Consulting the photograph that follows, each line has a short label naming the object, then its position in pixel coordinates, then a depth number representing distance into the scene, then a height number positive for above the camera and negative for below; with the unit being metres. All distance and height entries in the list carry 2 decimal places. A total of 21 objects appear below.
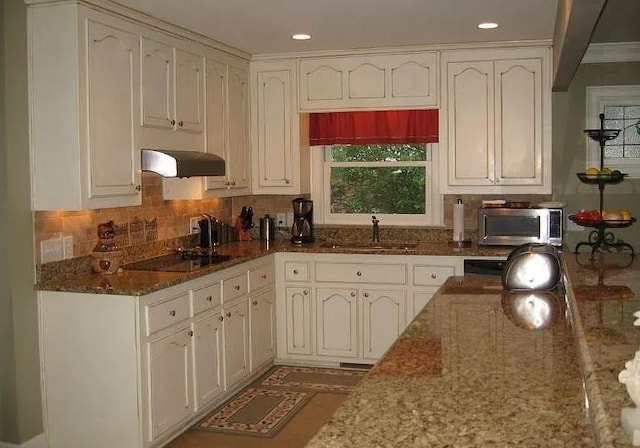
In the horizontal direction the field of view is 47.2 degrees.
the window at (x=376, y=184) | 5.88 +0.05
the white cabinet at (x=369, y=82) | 5.30 +0.81
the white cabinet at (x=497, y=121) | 5.16 +0.49
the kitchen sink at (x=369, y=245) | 5.32 -0.42
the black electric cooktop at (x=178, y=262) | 4.33 -0.43
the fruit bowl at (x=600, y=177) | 4.28 +0.06
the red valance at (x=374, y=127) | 5.67 +0.50
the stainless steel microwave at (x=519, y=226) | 5.10 -0.26
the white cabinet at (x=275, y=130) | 5.60 +0.48
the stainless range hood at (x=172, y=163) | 4.09 +0.17
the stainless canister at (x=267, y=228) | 5.71 -0.28
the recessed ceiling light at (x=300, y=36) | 4.80 +1.03
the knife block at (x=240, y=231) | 5.80 -0.31
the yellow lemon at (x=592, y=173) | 4.30 +0.09
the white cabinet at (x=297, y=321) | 5.38 -0.96
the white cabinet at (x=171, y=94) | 4.19 +0.60
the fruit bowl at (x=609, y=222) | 3.95 -0.19
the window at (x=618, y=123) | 5.23 +0.47
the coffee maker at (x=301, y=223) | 5.70 -0.24
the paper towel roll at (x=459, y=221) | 5.43 -0.23
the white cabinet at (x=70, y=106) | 3.62 +0.44
